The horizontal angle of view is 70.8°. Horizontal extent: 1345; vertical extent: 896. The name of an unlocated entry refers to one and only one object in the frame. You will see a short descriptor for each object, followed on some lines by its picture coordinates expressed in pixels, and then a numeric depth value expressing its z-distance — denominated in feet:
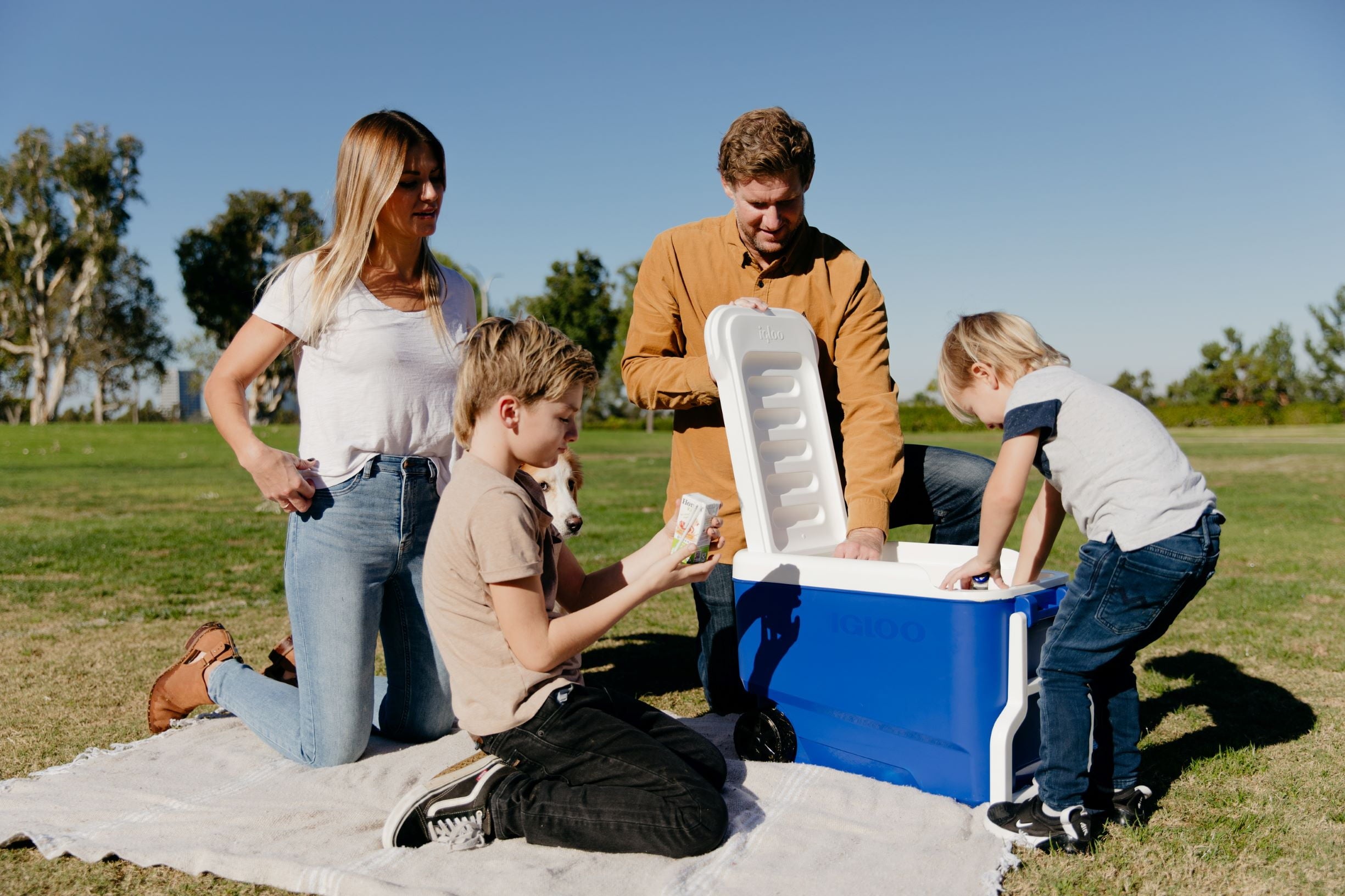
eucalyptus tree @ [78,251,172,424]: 167.22
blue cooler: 8.93
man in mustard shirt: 11.37
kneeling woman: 10.52
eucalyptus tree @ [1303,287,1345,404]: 217.15
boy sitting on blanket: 8.34
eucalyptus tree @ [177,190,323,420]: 168.14
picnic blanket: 7.69
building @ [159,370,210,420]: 221.66
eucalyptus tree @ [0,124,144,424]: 144.25
